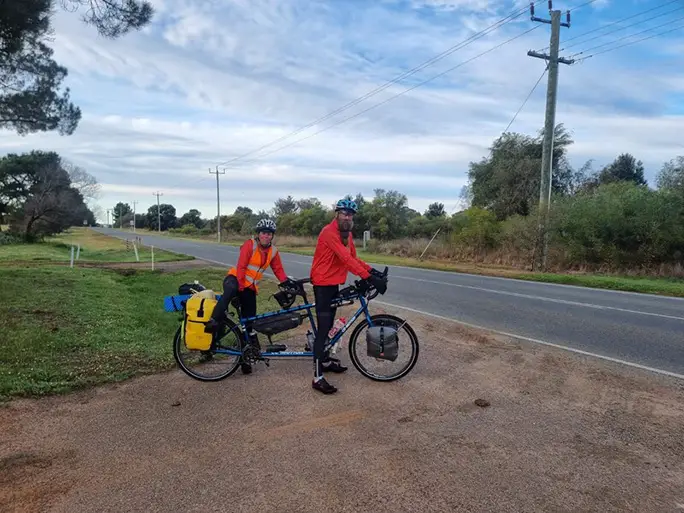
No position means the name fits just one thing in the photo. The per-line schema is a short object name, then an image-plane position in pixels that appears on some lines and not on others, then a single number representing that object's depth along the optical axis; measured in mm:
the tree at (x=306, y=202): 67475
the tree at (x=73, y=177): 58006
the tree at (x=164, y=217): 129125
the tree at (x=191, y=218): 121638
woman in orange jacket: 5301
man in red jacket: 5027
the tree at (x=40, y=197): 45031
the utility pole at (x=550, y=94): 19984
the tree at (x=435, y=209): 56844
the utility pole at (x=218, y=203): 65794
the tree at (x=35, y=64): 10781
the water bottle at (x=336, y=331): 5367
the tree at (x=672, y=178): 19494
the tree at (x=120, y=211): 166750
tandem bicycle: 5344
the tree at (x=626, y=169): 44844
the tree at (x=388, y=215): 44438
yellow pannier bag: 5270
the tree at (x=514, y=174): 31688
